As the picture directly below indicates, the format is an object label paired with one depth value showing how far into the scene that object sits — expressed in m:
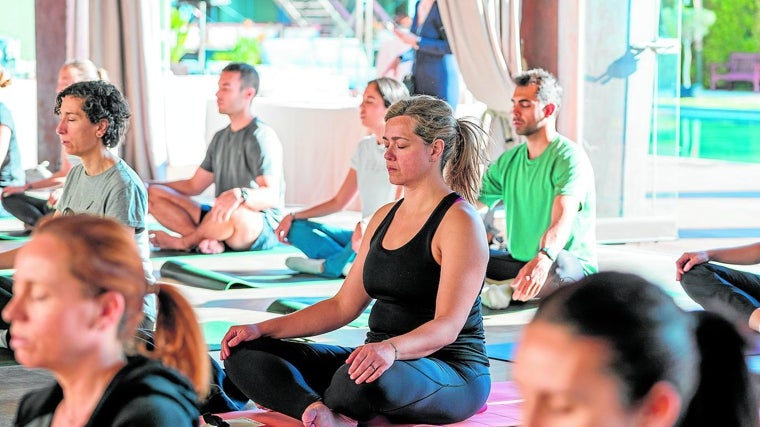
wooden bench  26.23
